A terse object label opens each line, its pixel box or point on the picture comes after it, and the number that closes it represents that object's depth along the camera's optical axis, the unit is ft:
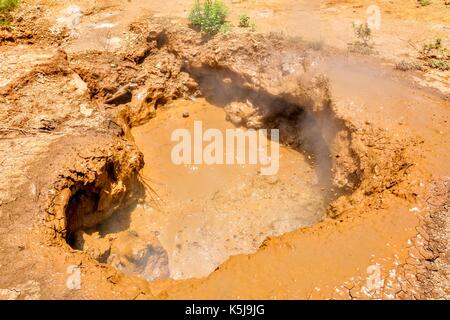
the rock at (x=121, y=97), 22.65
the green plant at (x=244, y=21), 23.43
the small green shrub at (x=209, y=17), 23.12
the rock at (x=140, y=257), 15.83
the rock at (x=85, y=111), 18.40
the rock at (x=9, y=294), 10.51
